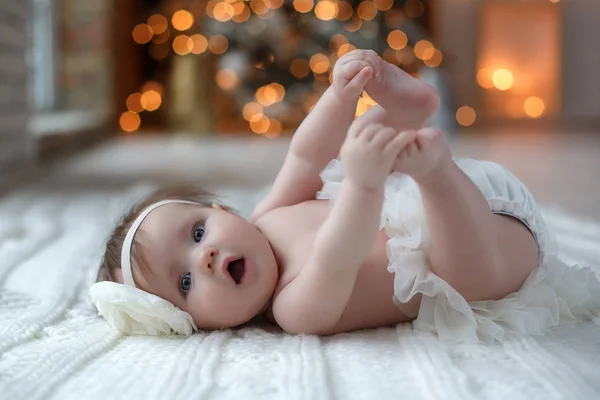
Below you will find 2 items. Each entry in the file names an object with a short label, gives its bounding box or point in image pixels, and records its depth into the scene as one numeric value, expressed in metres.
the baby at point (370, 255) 0.72
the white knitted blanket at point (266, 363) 0.62
